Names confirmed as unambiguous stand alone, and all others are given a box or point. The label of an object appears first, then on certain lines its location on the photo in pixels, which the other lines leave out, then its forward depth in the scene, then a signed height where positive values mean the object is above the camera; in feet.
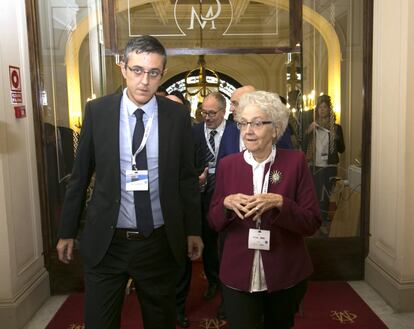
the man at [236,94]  10.29 +0.19
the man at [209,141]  10.88 -0.87
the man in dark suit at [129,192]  6.67 -1.24
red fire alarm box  10.94 -0.06
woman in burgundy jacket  6.39 -1.70
